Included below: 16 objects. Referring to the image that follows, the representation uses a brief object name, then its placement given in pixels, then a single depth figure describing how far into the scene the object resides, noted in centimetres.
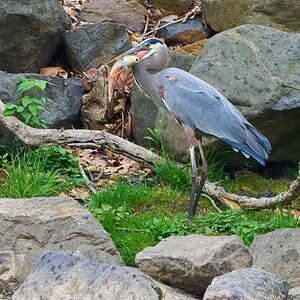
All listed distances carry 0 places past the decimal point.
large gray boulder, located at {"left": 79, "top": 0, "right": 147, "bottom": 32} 2007
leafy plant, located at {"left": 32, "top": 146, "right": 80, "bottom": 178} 1513
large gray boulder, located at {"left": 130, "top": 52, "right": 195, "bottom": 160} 1695
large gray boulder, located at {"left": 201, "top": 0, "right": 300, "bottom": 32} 1848
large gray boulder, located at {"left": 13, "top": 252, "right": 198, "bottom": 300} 848
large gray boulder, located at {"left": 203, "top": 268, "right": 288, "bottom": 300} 817
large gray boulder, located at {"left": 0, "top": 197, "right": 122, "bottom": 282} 1075
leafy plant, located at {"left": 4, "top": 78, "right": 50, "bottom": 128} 1512
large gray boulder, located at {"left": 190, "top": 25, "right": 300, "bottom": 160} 1538
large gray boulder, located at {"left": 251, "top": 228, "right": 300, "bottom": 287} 995
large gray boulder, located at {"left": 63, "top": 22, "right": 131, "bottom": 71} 1837
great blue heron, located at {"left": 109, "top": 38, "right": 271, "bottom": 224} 1343
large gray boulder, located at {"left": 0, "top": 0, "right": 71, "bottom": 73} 1753
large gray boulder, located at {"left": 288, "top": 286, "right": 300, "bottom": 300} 906
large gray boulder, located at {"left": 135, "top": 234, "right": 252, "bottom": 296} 963
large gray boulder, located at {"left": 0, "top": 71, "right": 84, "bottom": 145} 1645
